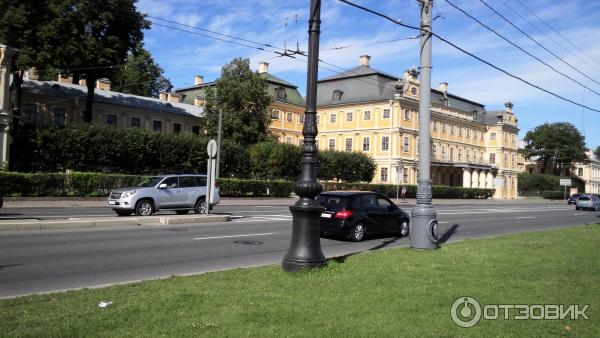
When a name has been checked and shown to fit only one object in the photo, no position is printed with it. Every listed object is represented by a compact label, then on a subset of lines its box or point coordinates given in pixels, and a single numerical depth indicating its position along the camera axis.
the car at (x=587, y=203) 46.91
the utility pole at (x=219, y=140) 38.35
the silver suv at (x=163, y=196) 19.48
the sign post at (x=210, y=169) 19.19
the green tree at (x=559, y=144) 114.88
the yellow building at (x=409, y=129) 72.19
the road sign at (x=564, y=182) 80.88
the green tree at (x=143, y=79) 71.62
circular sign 19.17
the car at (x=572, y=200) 63.69
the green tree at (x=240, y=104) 57.29
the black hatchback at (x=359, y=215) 14.55
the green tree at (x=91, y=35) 39.19
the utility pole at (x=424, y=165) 11.36
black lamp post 8.07
